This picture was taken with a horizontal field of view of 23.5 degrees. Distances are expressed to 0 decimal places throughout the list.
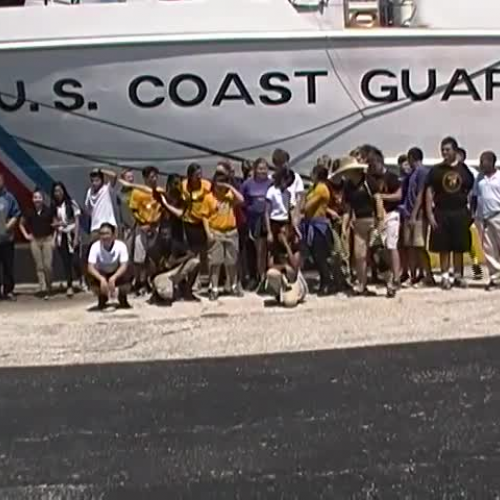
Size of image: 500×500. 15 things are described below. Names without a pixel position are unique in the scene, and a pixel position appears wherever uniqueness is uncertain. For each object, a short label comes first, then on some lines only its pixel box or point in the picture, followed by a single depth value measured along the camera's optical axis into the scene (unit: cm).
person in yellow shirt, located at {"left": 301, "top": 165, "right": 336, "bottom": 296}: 1139
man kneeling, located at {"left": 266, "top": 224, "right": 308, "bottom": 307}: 1098
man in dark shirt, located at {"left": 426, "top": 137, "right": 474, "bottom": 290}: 1139
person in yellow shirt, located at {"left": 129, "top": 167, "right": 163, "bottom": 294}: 1170
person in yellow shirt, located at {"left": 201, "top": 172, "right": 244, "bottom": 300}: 1145
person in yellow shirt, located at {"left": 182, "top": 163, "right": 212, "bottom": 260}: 1147
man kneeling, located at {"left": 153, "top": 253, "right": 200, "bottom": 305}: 1120
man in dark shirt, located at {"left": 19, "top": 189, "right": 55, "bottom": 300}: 1204
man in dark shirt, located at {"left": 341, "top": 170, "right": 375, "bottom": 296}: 1128
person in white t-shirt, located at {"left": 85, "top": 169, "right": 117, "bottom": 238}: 1205
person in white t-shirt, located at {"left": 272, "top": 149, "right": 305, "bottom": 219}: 1144
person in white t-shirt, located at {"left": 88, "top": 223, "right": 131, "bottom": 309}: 1107
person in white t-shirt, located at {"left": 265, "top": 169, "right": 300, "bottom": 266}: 1145
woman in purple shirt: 1174
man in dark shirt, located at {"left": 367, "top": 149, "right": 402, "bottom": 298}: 1134
